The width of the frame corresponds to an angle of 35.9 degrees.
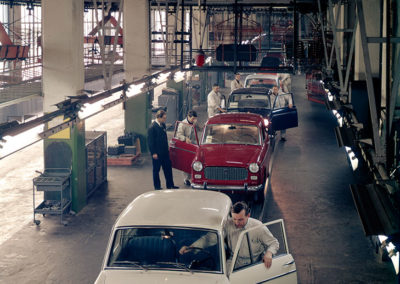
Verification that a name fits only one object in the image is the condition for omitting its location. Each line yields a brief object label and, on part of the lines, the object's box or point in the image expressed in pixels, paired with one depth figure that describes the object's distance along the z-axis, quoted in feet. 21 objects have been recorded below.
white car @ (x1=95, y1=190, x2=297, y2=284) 21.12
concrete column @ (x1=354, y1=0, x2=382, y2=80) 49.06
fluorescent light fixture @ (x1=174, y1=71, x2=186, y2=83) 63.56
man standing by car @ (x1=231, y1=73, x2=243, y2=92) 83.15
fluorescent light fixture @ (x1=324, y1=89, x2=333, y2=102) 42.47
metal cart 41.57
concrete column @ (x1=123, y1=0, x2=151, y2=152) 59.00
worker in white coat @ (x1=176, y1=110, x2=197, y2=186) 48.94
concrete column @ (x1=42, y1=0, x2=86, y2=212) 40.88
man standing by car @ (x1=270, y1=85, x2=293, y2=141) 65.86
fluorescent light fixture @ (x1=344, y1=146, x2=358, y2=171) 28.58
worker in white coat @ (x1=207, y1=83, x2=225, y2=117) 70.23
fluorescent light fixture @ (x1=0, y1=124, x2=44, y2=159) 23.90
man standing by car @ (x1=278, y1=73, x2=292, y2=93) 85.25
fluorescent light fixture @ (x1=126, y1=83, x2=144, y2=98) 44.92
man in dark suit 47.11
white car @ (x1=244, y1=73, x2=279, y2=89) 95.30
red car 44.55
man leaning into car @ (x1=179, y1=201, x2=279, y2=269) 22.70
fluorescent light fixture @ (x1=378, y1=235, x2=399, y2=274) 16.34
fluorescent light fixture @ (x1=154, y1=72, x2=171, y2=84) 55.17
